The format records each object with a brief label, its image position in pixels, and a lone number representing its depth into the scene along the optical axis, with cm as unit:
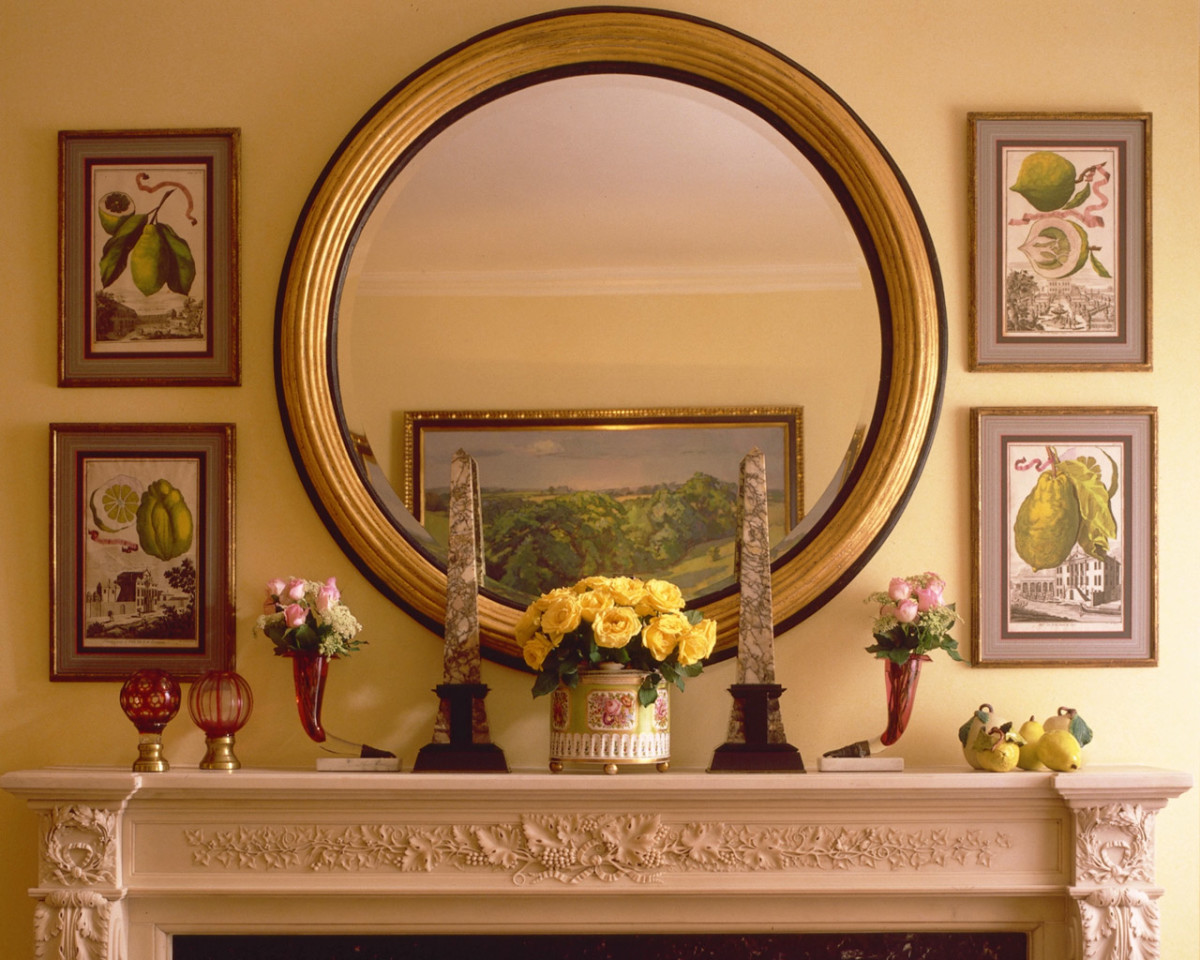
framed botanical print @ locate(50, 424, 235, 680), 277
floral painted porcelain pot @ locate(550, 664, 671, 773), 248
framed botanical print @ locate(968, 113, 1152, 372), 279
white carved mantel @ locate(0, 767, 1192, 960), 247
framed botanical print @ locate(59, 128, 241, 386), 281
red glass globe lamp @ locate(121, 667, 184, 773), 257
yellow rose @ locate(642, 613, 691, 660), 246
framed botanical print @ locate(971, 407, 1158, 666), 276
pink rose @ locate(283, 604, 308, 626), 259
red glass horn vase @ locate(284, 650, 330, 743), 262
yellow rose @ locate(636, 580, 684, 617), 249
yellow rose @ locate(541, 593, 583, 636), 246
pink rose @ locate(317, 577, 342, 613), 262
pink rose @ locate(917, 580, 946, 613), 260
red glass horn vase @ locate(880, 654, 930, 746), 262
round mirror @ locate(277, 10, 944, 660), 277
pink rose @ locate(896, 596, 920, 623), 257
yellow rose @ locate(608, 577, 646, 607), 250
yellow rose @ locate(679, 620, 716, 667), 247
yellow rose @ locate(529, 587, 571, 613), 254
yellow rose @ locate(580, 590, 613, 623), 247
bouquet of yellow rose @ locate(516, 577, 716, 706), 246
